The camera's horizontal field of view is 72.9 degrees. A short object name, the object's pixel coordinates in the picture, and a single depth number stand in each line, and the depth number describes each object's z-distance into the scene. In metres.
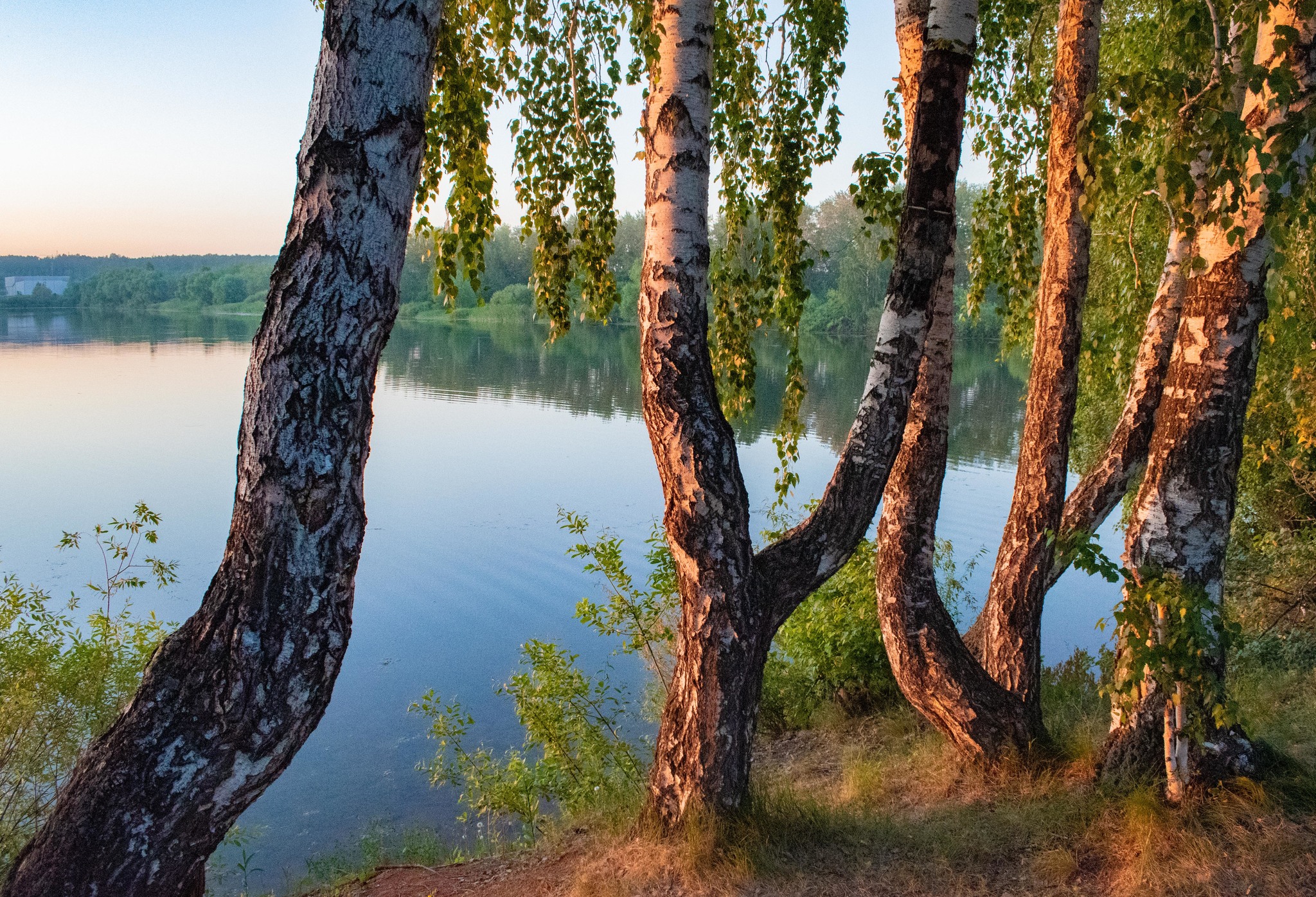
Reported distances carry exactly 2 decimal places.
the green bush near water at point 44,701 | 5.19
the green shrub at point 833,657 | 6.66
